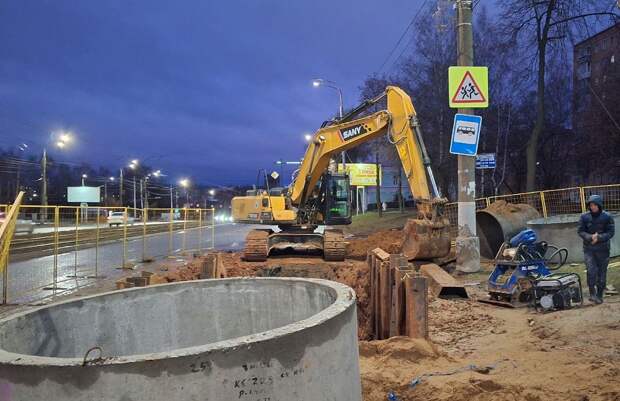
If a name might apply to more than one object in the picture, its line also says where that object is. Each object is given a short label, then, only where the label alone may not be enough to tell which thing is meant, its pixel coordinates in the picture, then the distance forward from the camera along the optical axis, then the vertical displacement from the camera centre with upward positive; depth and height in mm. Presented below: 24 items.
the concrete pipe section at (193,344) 2408 -774
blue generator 7859 -1149
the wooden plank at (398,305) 6887 -1245
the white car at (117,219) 17947 -216
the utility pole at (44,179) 46750 +3181
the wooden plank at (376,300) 7925 -1378
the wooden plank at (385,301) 7418 -1285
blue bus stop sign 12391 +1723
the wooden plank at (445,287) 9664 -1411
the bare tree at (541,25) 22141 +7739
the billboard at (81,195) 72375 +2563
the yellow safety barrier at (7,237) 7941 -349
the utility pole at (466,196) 12508 +302
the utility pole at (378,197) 45600 +1121
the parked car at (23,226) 10883 -240
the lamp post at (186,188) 90950 +4966
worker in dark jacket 8141 -568
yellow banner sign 59406 +4073
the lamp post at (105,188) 93969 +4423
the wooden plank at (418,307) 6312 -1156
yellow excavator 11938 +326
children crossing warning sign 12461 +2851
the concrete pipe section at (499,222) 14305 -397
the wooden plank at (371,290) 8445 -1372
